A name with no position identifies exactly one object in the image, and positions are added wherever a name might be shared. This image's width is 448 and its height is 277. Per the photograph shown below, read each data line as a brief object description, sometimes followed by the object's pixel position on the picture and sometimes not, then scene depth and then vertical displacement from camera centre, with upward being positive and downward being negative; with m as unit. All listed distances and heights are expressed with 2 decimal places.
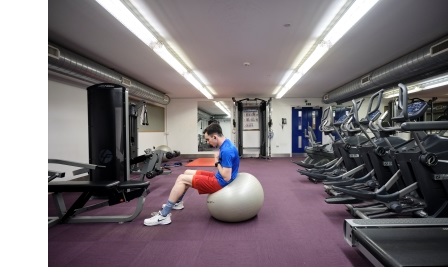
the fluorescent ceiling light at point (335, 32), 2.82 +1.66
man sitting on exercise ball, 2.77 -0.53
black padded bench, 2.79 -0.75
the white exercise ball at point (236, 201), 2.71 -0.79
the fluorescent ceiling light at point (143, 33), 2.81 +1.66
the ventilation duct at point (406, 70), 3.96 +1.43
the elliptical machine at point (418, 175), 2.25 -0.43
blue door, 10.64 +0.59
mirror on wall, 13.99 +1.67
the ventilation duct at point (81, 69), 3.82 +1.39
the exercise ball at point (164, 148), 7.54 -0.38
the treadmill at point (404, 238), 1.55 -0.82
